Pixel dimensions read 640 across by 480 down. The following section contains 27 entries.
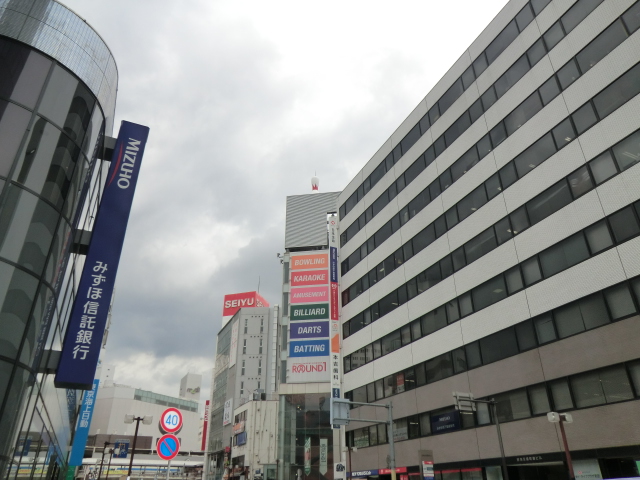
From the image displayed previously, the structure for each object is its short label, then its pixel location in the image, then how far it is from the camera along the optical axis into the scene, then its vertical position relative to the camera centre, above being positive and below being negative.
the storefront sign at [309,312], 64.56 +20.45
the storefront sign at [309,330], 63.69 +17.94
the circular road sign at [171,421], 13.66 +1.50
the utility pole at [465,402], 22.79 +3.25
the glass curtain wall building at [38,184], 12.48 +8.08
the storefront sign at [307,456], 60.03 +2.42
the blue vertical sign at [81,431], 50.03 +4.59
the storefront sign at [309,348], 63.56 +15.56
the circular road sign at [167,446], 12.76 +0.78
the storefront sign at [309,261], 69.56 +28.84
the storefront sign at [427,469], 21.72 +0.28
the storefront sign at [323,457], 59.12 +2.22
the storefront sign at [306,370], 63.38 +12.90
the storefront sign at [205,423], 136.75 +14.48
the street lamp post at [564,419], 19.72 +2.15
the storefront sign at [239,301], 145.12 +49.37
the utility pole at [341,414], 25.91 +3.13
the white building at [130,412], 152.12 +20.08
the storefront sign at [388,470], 34.81 +0.39
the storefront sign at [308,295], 66.03 +23.17
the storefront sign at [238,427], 92.47 +9.07
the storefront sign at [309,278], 67.81 +25.98
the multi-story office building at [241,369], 112.06 +24.66
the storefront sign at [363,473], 38.82 +0.24
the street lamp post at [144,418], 24.00 +2.80
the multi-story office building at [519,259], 22.36 +11.88
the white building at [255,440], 83.94 +6.30
